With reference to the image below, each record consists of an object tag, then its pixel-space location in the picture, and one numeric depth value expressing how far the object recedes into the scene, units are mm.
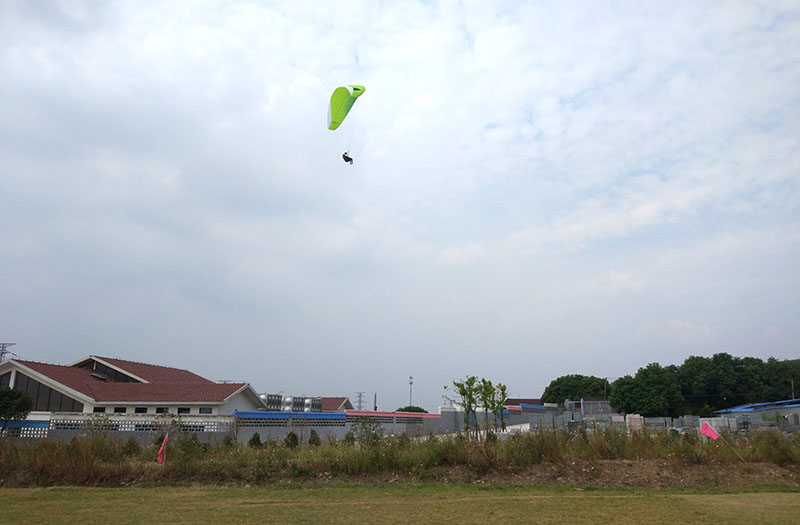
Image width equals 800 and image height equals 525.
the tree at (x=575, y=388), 85062
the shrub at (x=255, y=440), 19897
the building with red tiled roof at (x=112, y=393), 31797
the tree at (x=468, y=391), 20250
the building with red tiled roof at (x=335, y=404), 52938
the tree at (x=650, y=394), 64938
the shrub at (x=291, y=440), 20403
